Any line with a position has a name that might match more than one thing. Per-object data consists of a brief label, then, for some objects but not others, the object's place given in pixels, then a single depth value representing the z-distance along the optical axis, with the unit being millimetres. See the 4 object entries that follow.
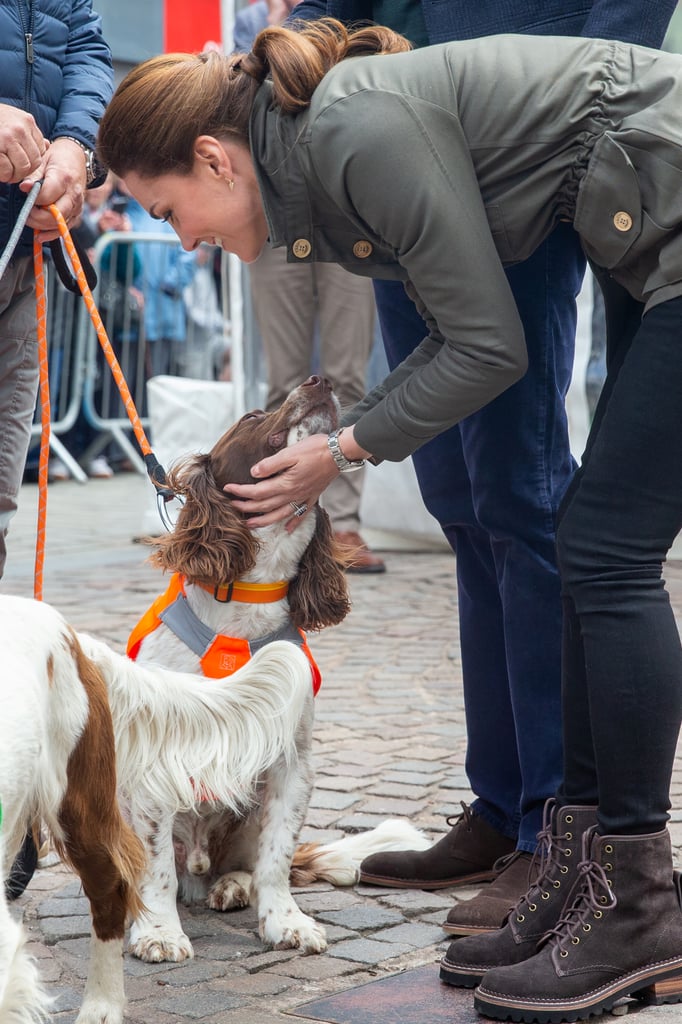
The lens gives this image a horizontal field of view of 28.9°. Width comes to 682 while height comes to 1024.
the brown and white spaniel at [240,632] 3096
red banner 8852
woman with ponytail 2301
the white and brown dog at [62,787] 2064
